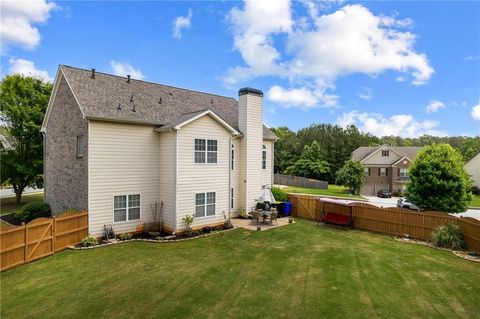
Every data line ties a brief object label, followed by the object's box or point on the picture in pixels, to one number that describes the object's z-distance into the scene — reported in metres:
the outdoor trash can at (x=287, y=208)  19.66
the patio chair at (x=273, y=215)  17.06
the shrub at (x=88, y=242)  12.26
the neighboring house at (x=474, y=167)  44.44
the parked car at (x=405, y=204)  24.83
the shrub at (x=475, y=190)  43.50
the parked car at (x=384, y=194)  41.09
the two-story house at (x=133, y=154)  13.30
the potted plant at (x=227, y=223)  15.59
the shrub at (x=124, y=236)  13.30
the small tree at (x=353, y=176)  41.66
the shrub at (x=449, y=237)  12.52
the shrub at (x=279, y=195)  20.16
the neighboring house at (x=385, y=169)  45.41
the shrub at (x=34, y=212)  16.18
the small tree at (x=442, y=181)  20.44
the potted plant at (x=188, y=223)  14.14
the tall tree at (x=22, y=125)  23.75
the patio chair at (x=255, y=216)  17.09
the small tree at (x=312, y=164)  56.28
